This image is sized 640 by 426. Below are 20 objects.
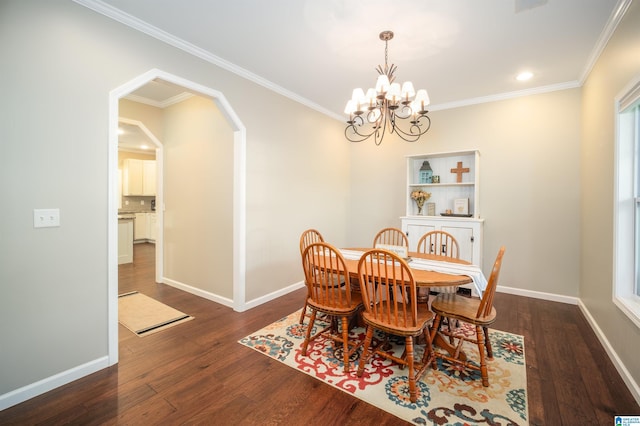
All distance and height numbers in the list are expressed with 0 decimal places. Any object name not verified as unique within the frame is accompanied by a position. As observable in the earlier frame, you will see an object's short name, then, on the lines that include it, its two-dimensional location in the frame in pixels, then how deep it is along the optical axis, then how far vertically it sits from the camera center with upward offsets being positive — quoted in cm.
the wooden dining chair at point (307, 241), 281 -35
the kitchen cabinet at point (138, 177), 724 +86
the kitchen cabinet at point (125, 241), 552 -61
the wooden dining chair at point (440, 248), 272 -45
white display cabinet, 366 +18
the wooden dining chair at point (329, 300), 212 -71
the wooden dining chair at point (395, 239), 406 -43
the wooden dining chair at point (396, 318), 180 -74
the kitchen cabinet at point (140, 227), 782 -48
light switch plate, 185 -6
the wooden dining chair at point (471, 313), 192 -73
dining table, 199 -47
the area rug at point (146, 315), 282 -115
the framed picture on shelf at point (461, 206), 399 +9
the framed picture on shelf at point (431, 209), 425 +5
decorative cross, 406 +60
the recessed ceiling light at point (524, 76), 316 +157
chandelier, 215 +90
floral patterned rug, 167 -118
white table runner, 213 -45
